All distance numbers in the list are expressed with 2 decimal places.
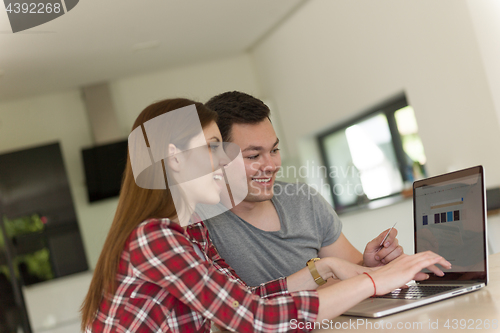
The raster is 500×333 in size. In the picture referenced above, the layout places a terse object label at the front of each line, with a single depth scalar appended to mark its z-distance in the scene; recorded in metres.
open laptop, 1.00
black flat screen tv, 4.68
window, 3.80
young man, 1.53
